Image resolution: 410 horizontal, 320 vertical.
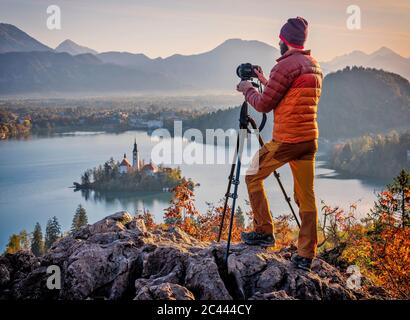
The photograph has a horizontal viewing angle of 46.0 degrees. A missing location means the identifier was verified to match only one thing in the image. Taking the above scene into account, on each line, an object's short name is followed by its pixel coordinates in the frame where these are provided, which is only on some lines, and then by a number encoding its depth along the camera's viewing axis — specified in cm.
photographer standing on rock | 345
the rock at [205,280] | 332
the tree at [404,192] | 1169
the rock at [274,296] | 314
